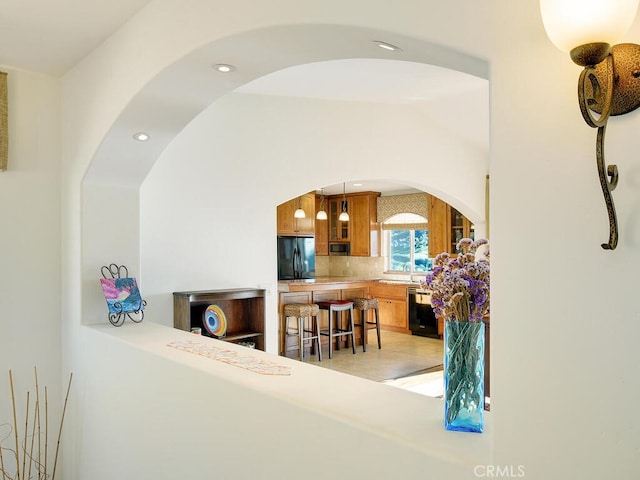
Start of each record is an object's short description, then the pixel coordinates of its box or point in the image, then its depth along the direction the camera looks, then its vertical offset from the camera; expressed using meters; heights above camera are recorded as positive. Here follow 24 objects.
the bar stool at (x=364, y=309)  7.09 -0.90
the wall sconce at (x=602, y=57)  0.84 +0.33
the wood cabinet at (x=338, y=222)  9.84 +0.47
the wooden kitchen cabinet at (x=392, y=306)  8.66 -1.06
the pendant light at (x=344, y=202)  9.59 +0.85
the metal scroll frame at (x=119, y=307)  3.08 -0.36
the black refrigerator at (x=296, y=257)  7.40 -0.17
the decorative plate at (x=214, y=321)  4.36 -0.64
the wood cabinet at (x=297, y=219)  7.40 +0.42
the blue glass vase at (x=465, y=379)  1.39 -0.38
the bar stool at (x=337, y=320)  6.69 -1.03
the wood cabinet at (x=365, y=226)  9.44 +0.36
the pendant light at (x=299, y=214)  7.34 +0.48
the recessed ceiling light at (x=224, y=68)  2.16 +0.78
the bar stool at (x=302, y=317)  6.22 -0.90
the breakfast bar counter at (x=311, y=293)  6.35 -0.64
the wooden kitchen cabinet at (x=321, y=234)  9.90 +0.24
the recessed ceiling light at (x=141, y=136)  2.82 +0.64
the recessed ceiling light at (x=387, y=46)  1.48 +0.60
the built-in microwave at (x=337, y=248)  9.98 -0.04
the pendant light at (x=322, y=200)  9.82 +0.90
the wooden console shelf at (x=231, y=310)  4.20 -0.57
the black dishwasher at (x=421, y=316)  8.20 -1.19
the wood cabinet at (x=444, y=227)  8.15 +0.28
